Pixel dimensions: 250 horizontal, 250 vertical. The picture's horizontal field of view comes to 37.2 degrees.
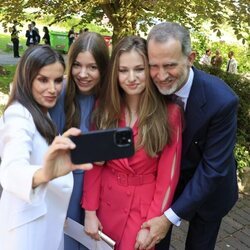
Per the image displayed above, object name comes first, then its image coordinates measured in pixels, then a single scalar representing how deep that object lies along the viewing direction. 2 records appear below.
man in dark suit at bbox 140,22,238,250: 2.02
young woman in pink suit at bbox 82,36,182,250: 2.09
